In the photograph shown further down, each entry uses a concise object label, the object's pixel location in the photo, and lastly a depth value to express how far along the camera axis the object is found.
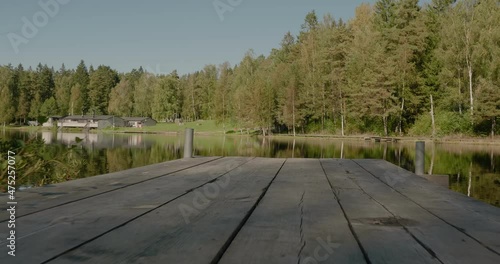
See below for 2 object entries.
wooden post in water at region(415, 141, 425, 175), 6.20
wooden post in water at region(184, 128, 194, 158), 7.68
